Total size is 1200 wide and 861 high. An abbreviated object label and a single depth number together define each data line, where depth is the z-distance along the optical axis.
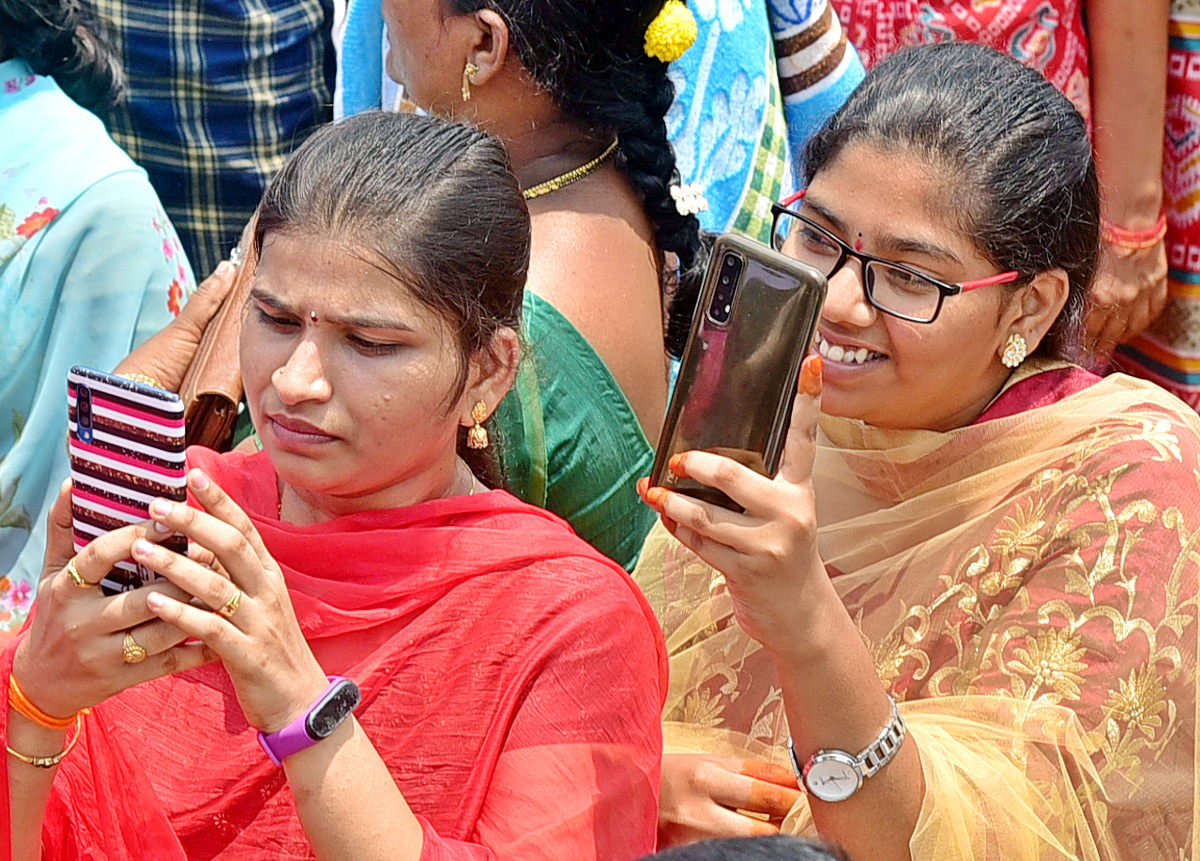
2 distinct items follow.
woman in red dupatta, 4.83
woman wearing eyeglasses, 4.85
